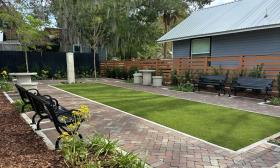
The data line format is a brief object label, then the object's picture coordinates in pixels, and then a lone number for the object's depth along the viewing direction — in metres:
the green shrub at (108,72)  21.84
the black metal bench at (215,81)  11.37
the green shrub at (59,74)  20.73
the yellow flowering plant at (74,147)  3.80
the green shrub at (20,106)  7.73
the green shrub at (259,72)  10.45
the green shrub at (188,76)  13.57
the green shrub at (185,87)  12.66
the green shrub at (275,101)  8.99
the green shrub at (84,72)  21.97
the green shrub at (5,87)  12.39
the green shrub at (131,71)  18.46
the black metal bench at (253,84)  9.71
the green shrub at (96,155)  3.72
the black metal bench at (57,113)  4.35
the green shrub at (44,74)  19.98
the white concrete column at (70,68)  16.64
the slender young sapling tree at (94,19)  20.47
